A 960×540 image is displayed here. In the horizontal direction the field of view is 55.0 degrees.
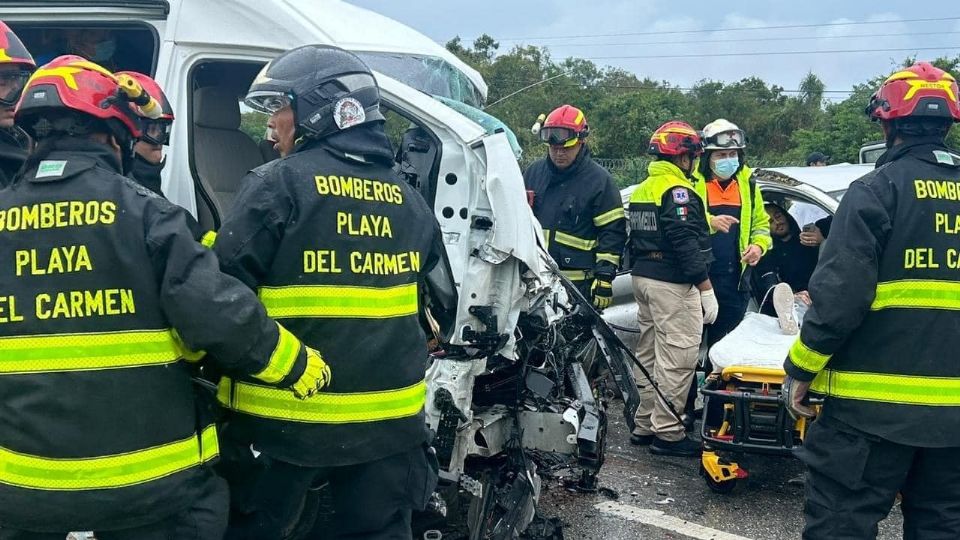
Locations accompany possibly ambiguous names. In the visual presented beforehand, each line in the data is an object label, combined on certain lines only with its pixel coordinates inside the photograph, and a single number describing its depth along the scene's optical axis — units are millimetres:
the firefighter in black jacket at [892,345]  3184
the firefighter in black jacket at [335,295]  2756
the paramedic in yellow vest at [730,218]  6156
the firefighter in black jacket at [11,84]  3465
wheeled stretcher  4773
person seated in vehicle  6352
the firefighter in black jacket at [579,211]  6105
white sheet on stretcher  4906
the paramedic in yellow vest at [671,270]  5773
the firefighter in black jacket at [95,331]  2289
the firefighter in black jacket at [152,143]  3576
